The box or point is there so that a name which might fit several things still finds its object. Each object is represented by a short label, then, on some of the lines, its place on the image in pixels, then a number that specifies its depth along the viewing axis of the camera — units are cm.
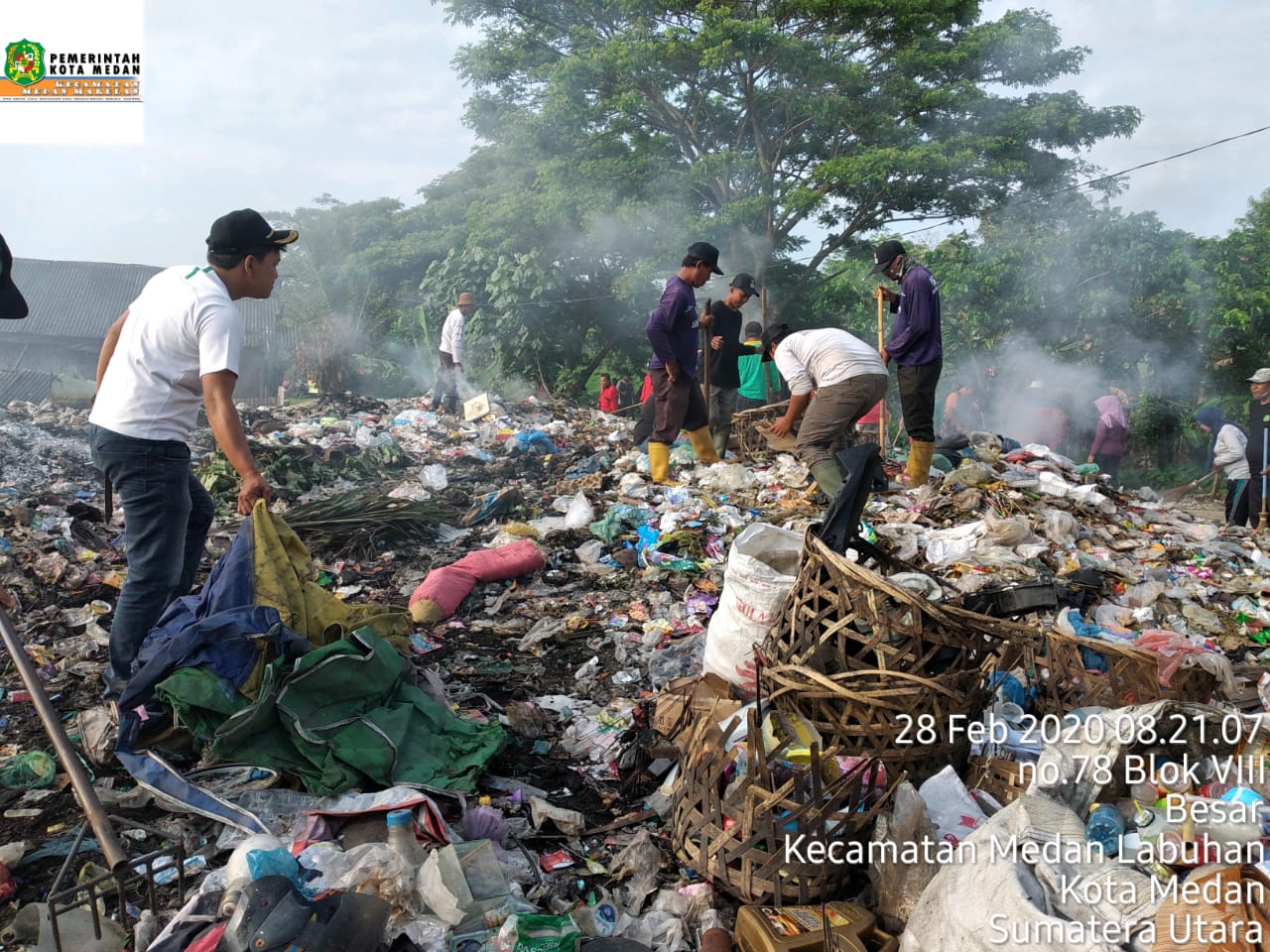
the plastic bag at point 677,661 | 335
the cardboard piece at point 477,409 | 1030
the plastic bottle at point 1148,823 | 181
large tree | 1430
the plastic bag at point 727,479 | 611
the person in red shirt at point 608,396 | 1348
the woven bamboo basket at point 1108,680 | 254
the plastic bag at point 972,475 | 564
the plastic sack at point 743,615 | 274
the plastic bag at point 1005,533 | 462
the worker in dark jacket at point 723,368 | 744
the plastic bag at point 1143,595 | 405
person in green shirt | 796
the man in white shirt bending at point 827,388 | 486
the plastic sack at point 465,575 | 404
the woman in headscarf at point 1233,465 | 702
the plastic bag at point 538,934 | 178
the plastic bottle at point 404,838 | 204
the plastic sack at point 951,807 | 206
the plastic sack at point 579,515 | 555
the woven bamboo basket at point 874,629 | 223
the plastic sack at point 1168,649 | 272
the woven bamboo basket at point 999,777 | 218
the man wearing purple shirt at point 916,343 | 550
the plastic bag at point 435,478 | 710
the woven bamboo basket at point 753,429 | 706
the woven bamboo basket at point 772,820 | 195
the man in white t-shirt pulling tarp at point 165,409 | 267
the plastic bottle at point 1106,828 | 183
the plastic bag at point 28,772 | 245
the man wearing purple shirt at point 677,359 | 591
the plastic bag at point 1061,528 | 490
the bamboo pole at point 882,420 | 668
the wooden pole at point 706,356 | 732
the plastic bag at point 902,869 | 190
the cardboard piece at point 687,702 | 270
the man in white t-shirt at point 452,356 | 1091
